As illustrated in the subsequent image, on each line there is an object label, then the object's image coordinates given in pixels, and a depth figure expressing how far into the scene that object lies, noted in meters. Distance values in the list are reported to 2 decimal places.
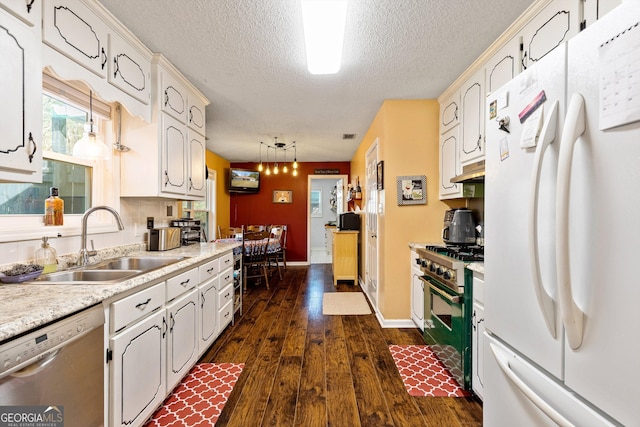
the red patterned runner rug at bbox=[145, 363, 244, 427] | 1.57
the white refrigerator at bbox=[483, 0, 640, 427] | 0.60
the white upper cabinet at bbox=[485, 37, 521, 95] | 1.78
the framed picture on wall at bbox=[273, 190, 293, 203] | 6.22
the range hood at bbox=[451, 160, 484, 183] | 1.90
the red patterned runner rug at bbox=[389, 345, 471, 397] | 1.82
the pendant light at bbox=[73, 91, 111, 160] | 1.81
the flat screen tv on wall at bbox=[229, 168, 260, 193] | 5.87
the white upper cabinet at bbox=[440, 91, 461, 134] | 2.54
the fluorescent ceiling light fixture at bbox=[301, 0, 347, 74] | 1.51
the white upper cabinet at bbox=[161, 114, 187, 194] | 2.21
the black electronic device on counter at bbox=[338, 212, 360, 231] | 4.85
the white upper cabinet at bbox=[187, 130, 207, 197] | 2.63
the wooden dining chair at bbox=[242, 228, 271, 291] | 4.19
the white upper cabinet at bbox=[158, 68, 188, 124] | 2.17
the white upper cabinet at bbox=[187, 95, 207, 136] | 2.62
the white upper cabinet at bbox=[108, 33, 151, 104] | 1.73
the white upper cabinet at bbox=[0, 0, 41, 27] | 1.11
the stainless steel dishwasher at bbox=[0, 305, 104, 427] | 0.84
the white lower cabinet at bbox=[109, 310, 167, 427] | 1.23
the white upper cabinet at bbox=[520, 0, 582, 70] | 1.39
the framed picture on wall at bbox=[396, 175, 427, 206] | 2.85
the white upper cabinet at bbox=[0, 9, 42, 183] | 1.10
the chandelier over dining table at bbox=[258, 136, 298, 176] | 4.65
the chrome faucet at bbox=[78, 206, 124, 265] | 1.71
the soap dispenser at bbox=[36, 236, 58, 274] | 1.51
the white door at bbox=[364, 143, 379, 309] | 3.37
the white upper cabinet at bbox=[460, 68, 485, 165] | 2.16
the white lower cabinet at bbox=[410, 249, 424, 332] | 2.58
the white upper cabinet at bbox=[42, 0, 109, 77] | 1.33
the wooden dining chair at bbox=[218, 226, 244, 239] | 5.16
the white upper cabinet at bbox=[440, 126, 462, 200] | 2.53
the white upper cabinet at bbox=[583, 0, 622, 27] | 1.21
